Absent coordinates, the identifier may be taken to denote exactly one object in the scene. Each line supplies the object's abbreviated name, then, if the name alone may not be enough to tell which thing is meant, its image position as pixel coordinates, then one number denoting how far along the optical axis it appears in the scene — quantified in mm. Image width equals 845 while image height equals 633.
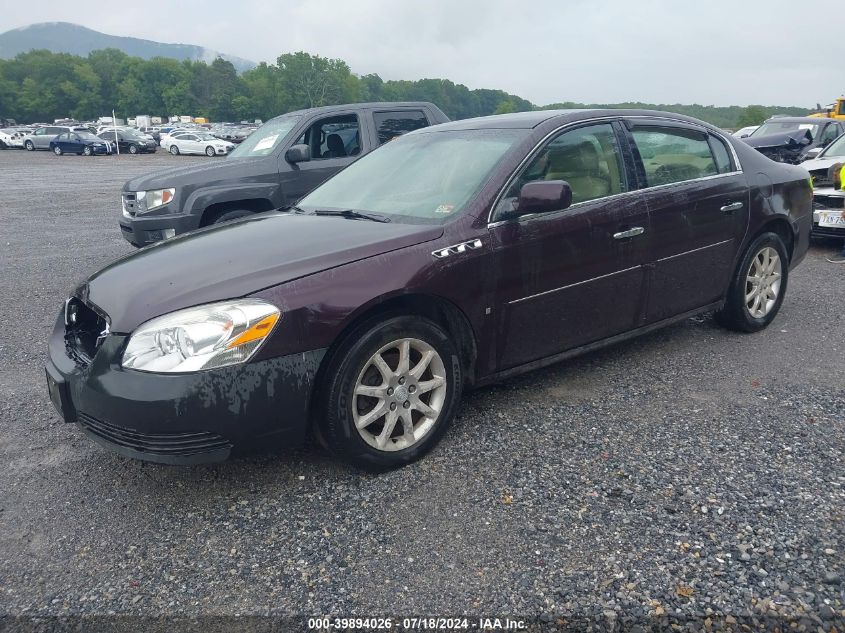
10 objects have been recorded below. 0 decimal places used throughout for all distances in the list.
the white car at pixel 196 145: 41406
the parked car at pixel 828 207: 8094
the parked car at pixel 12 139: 46875
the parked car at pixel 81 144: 40125
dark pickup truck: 7336
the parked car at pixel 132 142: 41844
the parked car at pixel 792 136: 15601
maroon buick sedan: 2832
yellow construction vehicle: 27016
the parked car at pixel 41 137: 44094
